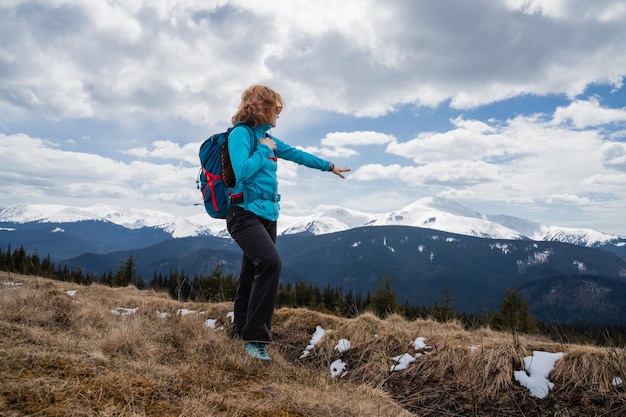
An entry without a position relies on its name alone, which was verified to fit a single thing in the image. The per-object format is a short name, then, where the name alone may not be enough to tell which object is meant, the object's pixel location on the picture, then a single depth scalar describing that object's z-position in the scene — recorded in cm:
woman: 448
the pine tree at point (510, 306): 3694
